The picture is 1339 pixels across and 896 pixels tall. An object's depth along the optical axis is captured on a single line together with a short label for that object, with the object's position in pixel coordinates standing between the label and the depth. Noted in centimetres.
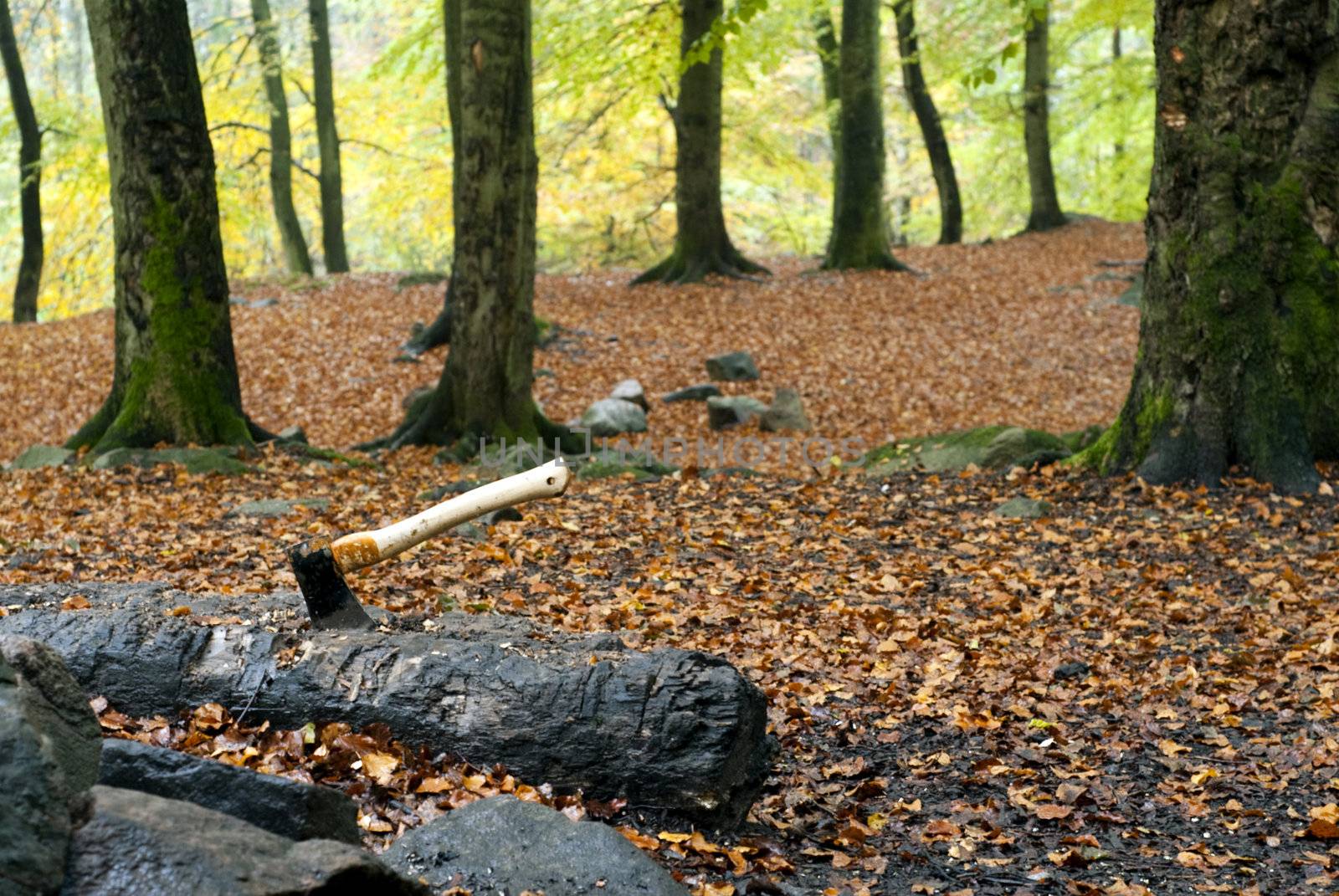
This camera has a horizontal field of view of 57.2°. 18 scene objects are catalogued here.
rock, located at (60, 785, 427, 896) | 246
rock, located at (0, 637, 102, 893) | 239
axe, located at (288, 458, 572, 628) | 435
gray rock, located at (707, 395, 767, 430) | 1329
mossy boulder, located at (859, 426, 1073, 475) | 979
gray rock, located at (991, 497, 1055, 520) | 848
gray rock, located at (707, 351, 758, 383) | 1525
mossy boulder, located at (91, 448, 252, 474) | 952
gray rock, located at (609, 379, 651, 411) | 1374
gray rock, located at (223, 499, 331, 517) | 824
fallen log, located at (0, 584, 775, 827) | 407
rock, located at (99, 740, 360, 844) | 299
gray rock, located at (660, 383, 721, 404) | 1443
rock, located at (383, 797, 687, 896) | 335
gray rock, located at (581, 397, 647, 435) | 1275
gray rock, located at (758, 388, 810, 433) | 1304
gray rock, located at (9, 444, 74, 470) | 998
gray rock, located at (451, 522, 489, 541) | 786
